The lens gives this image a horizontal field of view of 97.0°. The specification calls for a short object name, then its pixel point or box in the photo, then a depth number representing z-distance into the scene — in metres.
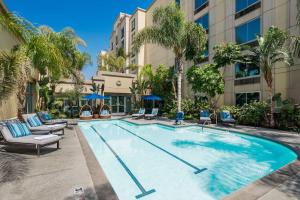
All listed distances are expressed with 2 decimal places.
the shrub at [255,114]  9.42
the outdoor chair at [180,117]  10.56
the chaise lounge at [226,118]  9.89
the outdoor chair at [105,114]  14.78
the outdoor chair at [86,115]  13.60
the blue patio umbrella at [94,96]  14.12
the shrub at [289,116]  8.29
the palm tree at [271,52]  8.43
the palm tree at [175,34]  10.89
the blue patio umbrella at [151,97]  15.22
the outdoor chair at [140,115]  14.27
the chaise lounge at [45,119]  8.10
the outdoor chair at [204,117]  10.55
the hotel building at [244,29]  9.49
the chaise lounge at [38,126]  6.35
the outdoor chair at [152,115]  13.76
